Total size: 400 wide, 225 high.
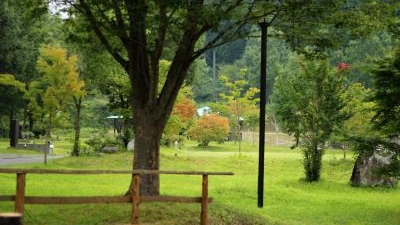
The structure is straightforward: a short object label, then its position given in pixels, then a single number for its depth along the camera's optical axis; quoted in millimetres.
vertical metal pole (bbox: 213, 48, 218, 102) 89262
